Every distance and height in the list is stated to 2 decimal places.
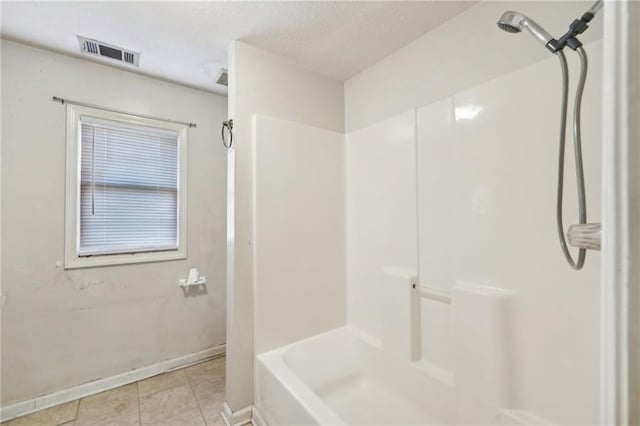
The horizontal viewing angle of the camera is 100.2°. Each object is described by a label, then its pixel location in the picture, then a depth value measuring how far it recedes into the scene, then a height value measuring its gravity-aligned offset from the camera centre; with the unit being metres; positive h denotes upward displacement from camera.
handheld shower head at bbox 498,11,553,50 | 0.99 +0.75
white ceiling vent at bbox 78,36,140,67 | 1.78 +1.14
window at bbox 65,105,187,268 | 1.97 +0.20
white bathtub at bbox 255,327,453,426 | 1.41 -1.05
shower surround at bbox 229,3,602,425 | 1.16 -0.21
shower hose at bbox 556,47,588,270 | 0.91 +0.24
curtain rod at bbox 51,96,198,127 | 1.90 +0.81
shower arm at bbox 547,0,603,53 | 0.85 +0.62
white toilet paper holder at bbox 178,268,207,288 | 2.36 -0.59
